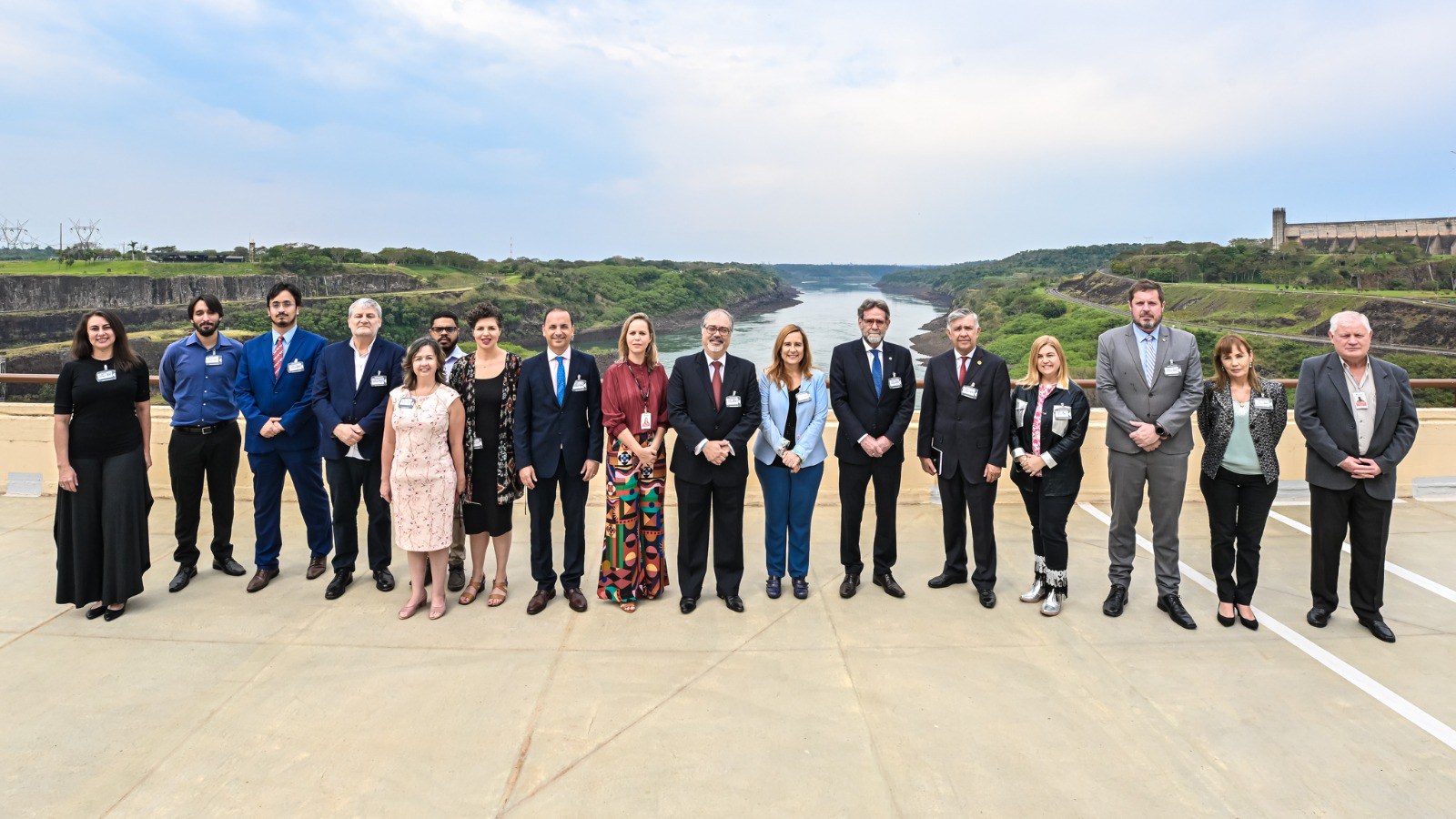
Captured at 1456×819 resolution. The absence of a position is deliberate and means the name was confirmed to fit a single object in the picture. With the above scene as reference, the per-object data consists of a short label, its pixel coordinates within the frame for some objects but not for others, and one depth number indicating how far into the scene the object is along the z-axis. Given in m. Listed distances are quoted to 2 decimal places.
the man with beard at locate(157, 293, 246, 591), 4.03
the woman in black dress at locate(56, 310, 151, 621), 3.60
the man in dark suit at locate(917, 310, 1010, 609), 3.89
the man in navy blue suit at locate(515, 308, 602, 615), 3.69
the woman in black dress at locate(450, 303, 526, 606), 3.74
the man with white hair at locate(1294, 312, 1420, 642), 3.55
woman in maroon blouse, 3.71
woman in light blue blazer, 3.89
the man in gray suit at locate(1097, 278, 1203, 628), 3.70
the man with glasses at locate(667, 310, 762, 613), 3.72
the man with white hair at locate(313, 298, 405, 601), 3.88
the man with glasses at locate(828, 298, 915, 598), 3.97
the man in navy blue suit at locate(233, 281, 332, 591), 4.04
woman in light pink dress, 3.59
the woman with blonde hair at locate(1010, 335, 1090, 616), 3.76
